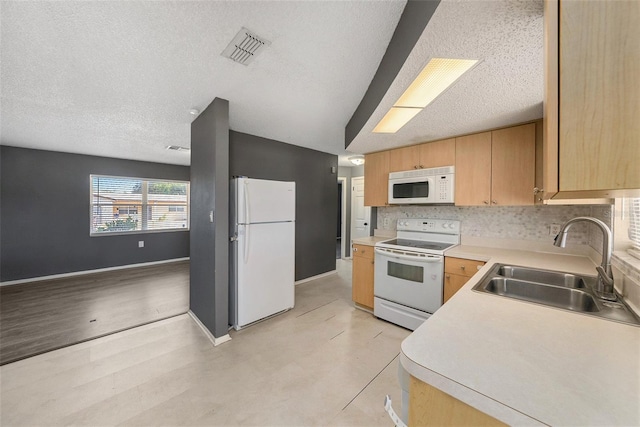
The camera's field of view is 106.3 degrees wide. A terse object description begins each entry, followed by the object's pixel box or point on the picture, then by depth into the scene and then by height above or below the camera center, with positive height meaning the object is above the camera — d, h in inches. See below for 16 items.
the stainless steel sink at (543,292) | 52.9 -19.4
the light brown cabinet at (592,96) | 21.8 +11.2
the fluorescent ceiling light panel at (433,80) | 53.0 +33.7
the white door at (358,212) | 226.1 +0.0
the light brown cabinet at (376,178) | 127.6 +18.4
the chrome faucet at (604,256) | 47.3 -8.7
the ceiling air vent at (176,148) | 164.7 +44.9
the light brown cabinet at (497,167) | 88.7 +17.9
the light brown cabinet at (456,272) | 88.0 -22.5
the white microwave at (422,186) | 104.2 +12.2
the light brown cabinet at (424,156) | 105.9 +26.8
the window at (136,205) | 194.4 +5.4
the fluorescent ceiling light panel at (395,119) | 80.5 +34.4
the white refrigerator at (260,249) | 104.4 -17.5
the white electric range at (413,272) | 96.2 -25.5
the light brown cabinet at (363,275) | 119.4 -32.4
